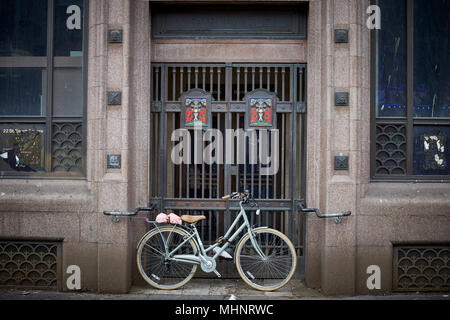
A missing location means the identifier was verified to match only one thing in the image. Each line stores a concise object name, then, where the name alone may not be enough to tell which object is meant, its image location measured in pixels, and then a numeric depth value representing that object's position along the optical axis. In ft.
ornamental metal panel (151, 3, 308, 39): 21.71
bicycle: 20.06
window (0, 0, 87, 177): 21.20
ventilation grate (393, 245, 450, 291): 20.13
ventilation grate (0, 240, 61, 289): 20.56
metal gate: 21.66
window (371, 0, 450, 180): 20.81
